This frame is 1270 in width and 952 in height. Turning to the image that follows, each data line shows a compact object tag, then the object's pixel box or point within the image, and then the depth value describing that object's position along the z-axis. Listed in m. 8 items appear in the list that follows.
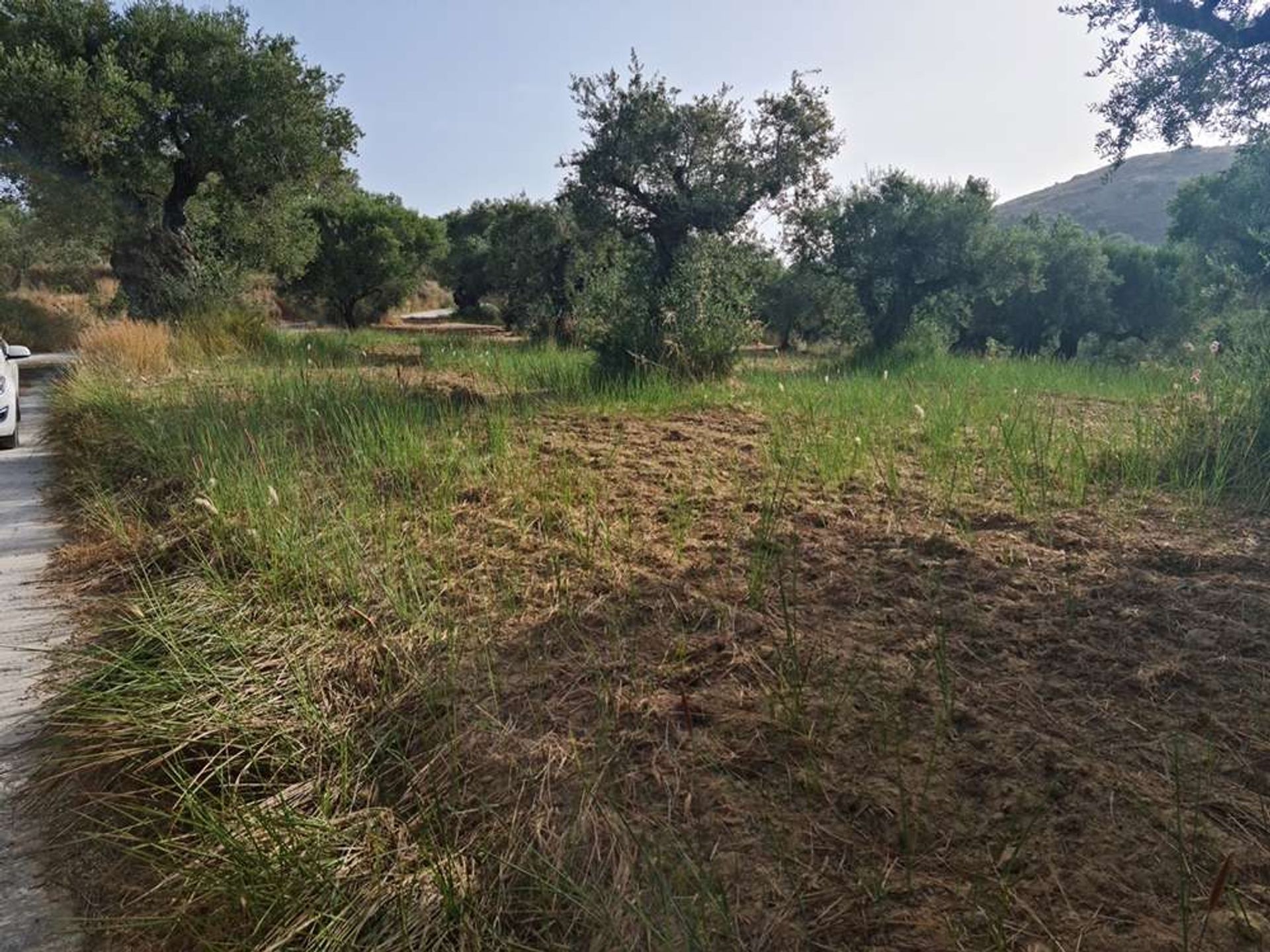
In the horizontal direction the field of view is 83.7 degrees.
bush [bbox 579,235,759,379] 7.65
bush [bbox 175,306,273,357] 10.25
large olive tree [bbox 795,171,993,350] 16.72
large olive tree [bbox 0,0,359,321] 12.07
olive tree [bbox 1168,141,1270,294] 16.16
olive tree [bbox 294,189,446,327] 25.59
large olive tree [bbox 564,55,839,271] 12.02
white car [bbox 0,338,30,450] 6.77
